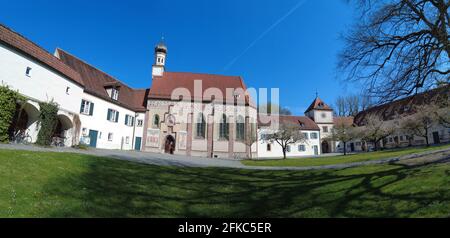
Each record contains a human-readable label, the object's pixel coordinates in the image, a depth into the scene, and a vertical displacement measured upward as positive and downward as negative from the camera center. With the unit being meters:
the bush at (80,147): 22.55 -0.17
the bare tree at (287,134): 32.91 +2.17
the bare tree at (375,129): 34.56 +3.27
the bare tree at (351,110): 66.61 +11.61
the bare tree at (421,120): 25.25 +3.94
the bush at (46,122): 19.45 +1.87
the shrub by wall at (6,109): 16.08 +2.44
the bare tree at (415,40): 8.60 +4.27
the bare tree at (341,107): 69.75 +12.82
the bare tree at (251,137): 36.47 +1.80
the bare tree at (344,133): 37.53 +2.79
